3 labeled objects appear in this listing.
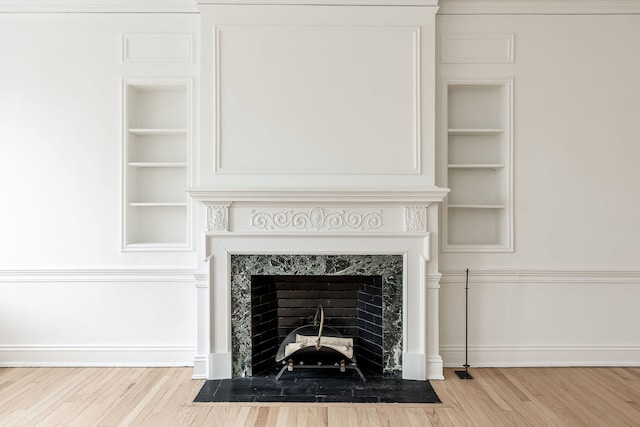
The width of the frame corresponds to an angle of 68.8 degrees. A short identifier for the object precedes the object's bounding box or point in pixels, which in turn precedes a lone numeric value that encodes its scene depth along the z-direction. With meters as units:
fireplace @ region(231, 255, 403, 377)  3.38
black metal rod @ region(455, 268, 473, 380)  3.47
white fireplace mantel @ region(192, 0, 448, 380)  3.37
